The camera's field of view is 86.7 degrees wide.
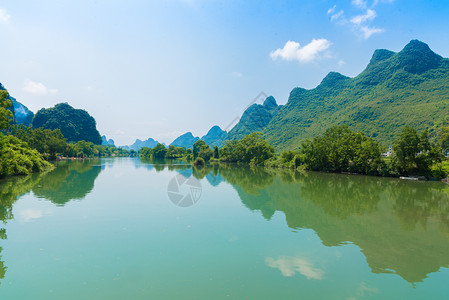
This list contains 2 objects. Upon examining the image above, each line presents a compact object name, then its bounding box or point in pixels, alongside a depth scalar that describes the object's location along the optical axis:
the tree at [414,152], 30.34
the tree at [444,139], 30.50
